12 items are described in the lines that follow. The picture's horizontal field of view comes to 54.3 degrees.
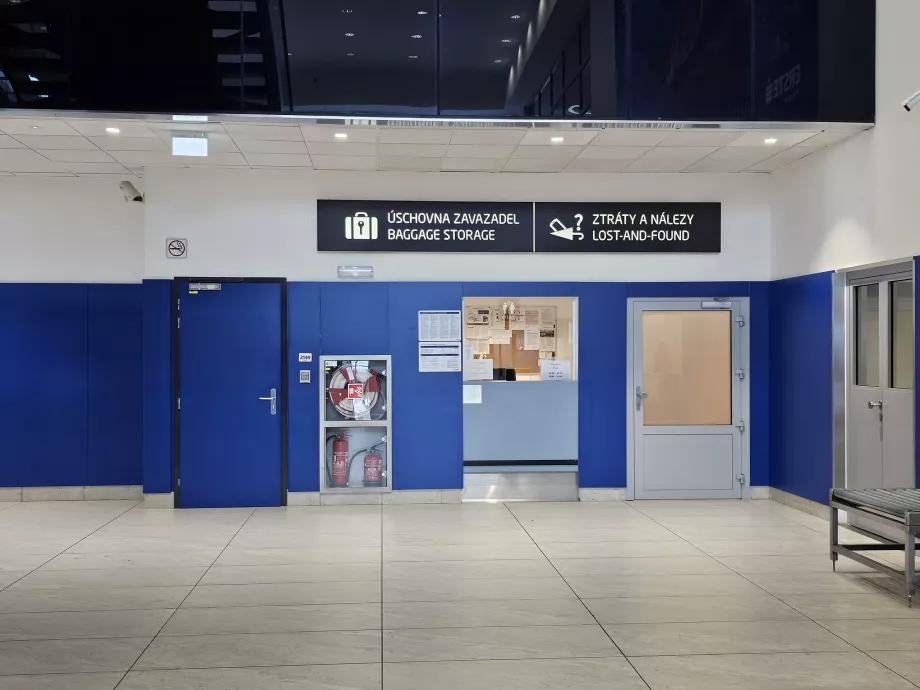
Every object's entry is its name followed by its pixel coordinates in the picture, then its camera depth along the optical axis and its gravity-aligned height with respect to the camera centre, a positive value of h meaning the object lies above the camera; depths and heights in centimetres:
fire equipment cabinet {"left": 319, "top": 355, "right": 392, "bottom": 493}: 809 -62
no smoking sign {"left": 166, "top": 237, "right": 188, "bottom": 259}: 795 +92
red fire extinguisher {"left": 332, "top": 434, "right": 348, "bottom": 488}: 812 -100
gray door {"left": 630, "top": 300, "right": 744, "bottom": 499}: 832 -44
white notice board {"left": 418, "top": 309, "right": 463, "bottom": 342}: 816 +23
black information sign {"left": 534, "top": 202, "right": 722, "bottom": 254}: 821 +115
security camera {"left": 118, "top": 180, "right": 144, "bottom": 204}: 820 +148
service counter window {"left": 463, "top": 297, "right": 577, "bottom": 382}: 871 +20
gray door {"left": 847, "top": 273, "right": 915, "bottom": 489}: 625 -23
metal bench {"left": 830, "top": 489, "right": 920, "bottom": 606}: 476 -91
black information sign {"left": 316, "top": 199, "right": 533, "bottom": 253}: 806 +114
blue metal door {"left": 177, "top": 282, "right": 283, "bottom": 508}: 794 -38
